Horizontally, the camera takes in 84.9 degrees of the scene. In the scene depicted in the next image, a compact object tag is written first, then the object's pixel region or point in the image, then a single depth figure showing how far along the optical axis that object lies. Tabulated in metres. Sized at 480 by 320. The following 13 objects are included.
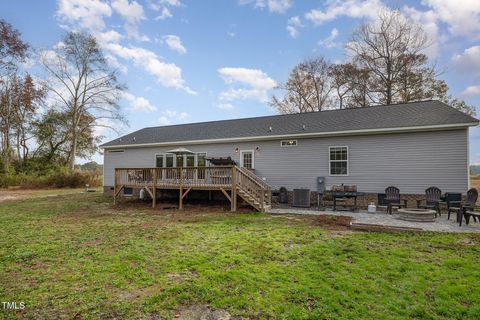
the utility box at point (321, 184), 11.67
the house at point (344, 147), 9.80
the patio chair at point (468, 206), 7.22
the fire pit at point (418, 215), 7.76
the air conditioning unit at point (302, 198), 11.15
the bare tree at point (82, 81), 24.36
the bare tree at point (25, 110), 26.09
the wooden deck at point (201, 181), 10.34
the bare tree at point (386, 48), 20.52
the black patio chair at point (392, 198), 9.33
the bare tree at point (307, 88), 25.75
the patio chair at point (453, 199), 8.86
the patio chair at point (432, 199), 9.03
